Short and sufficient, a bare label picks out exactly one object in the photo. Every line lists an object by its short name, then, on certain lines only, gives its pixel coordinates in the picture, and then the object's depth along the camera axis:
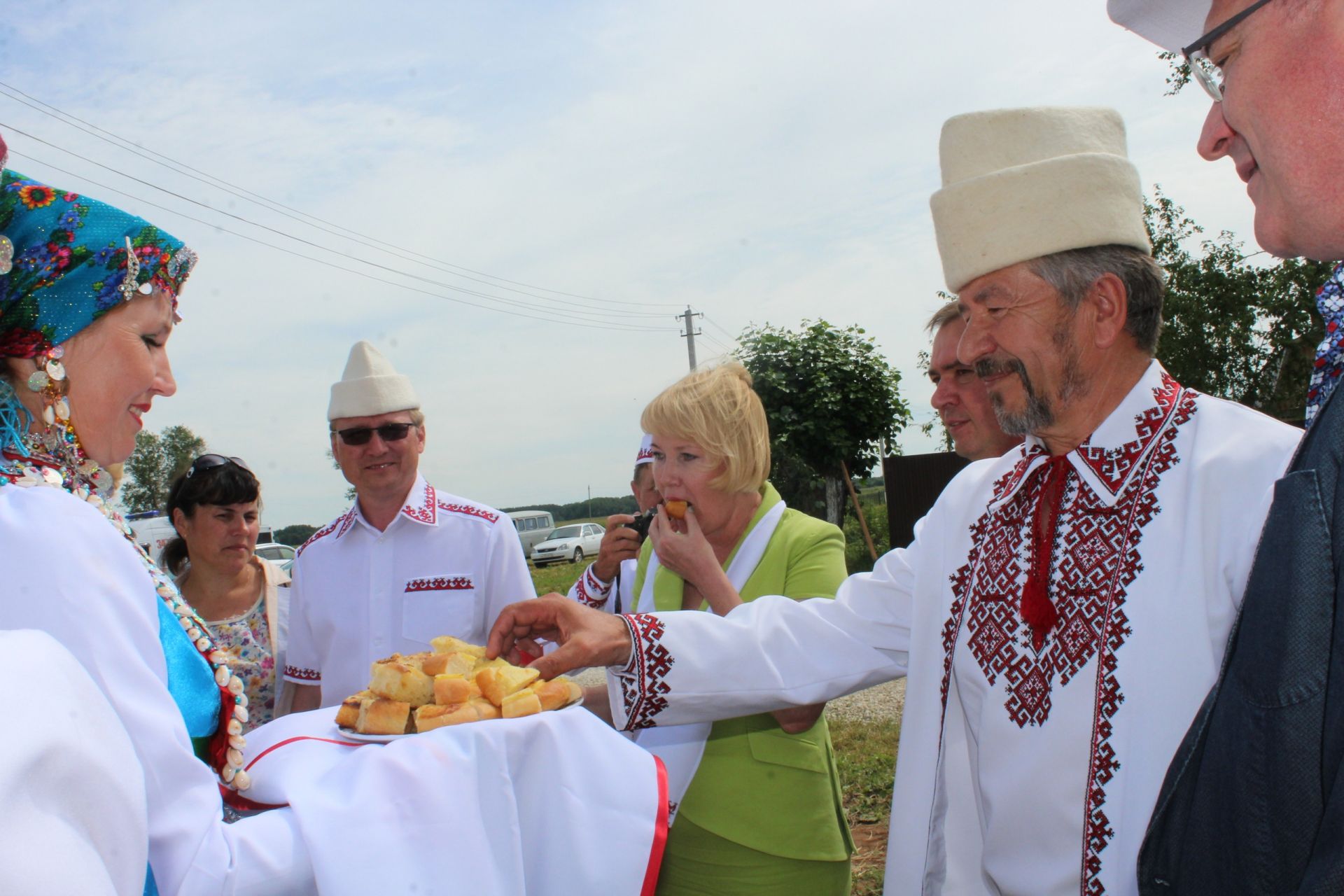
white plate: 1.86
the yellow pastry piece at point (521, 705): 1.92
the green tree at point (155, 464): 51.56
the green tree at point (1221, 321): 17.33
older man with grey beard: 1.80
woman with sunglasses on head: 4.28
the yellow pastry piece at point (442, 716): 1.88
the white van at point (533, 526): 38.56
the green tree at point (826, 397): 16.38
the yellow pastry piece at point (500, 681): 2.00
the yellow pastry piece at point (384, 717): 1.96
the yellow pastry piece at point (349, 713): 2.02
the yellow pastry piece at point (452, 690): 2.03
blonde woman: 2.73
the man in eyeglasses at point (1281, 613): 0.99
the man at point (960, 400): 3.38
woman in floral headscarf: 1.44
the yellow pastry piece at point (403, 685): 2.09
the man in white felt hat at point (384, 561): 3.89
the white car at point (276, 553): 27.56
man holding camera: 3.90
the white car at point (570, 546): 34.81
